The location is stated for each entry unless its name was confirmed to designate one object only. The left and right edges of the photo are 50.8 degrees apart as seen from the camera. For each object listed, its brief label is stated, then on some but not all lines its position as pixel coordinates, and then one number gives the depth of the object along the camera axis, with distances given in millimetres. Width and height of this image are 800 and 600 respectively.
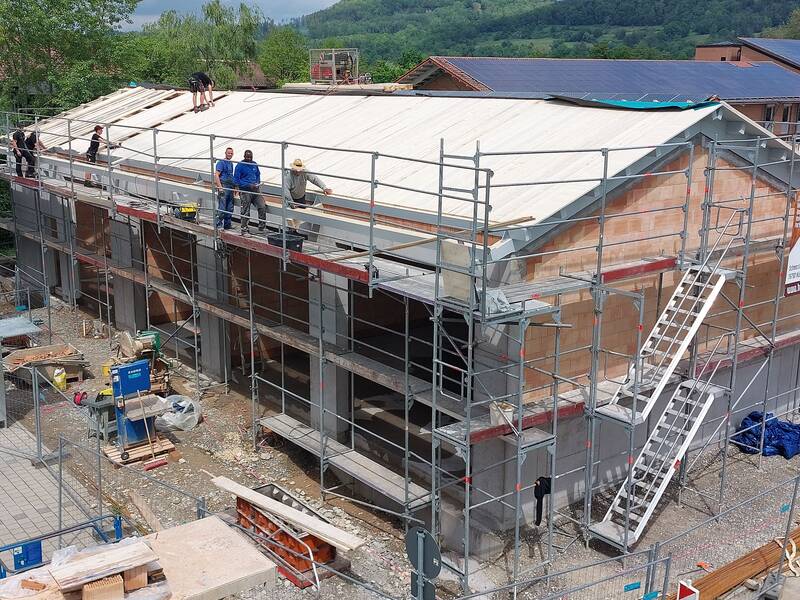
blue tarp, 14938
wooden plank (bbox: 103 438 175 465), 14469
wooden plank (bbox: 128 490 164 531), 11945
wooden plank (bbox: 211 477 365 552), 10852
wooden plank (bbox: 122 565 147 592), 7551
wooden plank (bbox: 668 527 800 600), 10383
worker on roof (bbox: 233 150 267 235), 14297
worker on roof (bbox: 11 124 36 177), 21406
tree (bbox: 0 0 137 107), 28750
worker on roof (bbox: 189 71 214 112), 21828
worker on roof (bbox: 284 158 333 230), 13719
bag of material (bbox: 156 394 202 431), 15875
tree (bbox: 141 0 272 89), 53312
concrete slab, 7879
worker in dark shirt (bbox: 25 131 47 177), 21802
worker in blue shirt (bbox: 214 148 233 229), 14688
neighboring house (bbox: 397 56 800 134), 34750
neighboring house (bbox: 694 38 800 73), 47438
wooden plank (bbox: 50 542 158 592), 7402
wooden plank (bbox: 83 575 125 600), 7363
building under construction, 11328
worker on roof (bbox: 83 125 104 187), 19828
